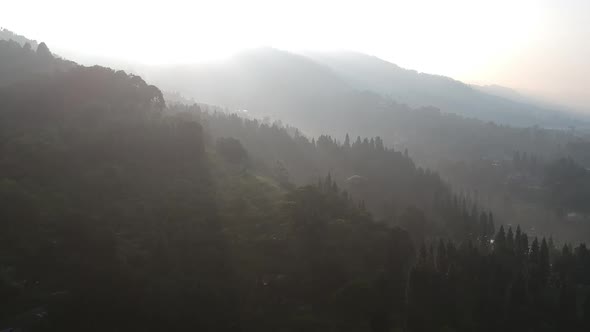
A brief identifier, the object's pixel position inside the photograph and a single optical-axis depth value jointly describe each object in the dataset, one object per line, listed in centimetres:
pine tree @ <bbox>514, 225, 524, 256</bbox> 14825
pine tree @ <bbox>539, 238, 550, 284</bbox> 13144
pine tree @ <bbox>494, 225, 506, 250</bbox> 14898
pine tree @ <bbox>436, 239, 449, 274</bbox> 11687
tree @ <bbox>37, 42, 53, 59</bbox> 19825
